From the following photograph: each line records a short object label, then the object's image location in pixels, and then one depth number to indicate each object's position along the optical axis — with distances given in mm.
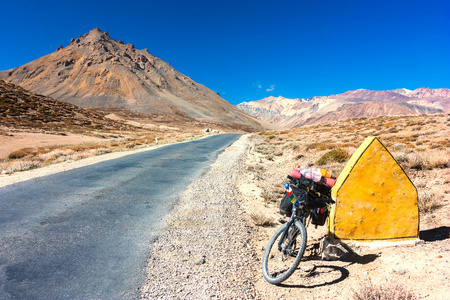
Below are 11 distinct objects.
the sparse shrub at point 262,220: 5962
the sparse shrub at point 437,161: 7798
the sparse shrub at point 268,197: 8039
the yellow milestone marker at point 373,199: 3938
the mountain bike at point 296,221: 3707
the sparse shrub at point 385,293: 2666
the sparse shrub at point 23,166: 11915
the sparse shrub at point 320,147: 15672
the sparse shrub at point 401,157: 8906
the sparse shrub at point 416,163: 8312
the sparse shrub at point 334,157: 11755
